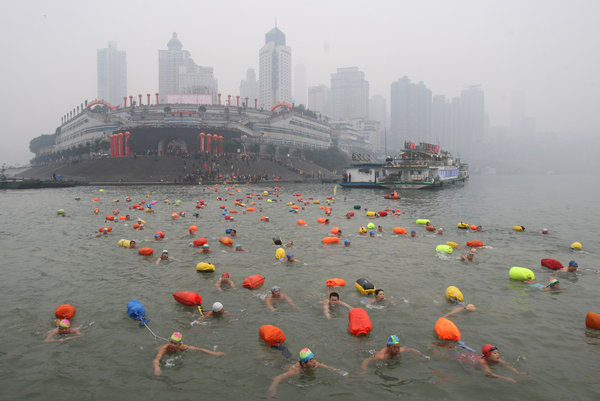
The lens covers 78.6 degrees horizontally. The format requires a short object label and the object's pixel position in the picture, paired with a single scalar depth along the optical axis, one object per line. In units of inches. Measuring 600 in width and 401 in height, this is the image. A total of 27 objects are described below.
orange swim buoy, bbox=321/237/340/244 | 911.0
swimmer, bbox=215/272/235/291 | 594.5
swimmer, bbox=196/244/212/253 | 805.2
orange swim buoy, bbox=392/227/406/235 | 1032.8
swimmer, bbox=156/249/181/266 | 736.3
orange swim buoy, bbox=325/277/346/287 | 581.3
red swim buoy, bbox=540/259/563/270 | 690.1
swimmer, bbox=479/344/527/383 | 366.5
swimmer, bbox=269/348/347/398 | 353.5
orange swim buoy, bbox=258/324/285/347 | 399.5
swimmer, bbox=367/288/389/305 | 527.2
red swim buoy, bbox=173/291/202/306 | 503.8
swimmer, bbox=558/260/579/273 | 672.4
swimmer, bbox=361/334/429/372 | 380.1
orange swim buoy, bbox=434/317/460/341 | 415.5
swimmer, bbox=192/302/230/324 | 470.6
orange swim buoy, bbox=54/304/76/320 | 466.3
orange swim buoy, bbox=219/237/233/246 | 882.8
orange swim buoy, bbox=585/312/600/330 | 449.1
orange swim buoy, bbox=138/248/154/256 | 779.4
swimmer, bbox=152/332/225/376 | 388.2
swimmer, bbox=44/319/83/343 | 422.3
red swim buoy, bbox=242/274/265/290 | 575.2
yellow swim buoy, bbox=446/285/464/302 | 526.6
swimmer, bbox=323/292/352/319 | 512.4
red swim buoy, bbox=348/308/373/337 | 425.1
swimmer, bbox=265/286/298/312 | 530.0
